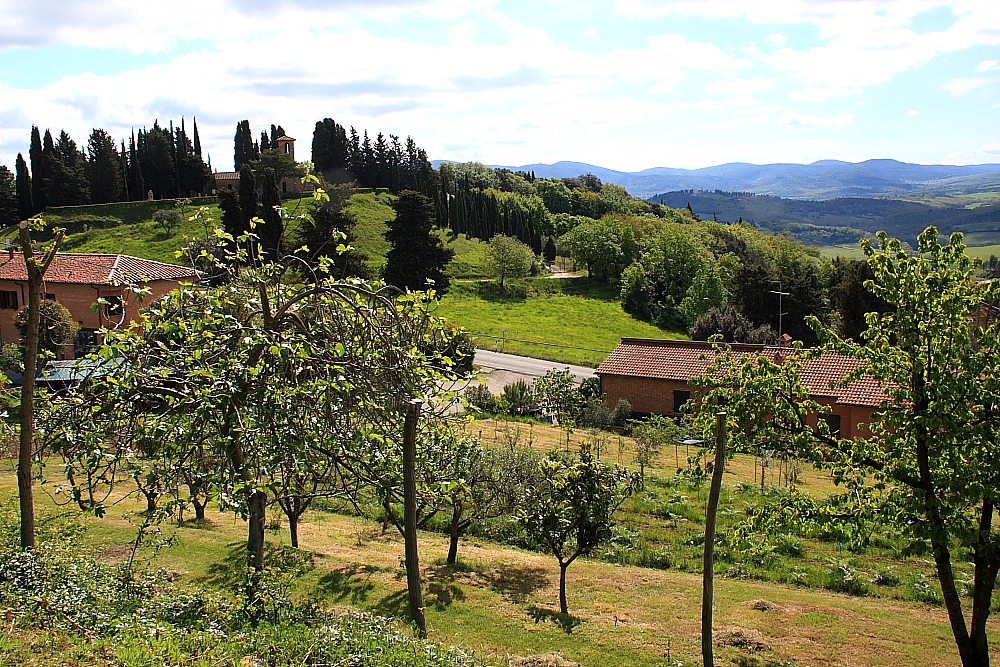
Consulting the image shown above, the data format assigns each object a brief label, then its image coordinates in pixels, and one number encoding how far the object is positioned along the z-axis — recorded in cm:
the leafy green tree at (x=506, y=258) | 7175
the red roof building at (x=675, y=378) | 3100
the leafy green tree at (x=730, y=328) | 5444
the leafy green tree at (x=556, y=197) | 13112
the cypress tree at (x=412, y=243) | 5509
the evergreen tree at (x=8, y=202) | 7728
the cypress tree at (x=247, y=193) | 5850
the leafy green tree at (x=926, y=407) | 877
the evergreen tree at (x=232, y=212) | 5706
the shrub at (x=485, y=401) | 3491
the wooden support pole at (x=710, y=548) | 958
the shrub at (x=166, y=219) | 7200
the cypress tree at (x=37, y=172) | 7962
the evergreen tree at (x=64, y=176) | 7875
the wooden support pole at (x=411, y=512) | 774
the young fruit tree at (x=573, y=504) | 1200
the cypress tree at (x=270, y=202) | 4434
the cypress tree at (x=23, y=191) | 7794
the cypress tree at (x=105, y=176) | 8144
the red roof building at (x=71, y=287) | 4003
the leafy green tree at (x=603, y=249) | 8088
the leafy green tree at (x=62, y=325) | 3091
